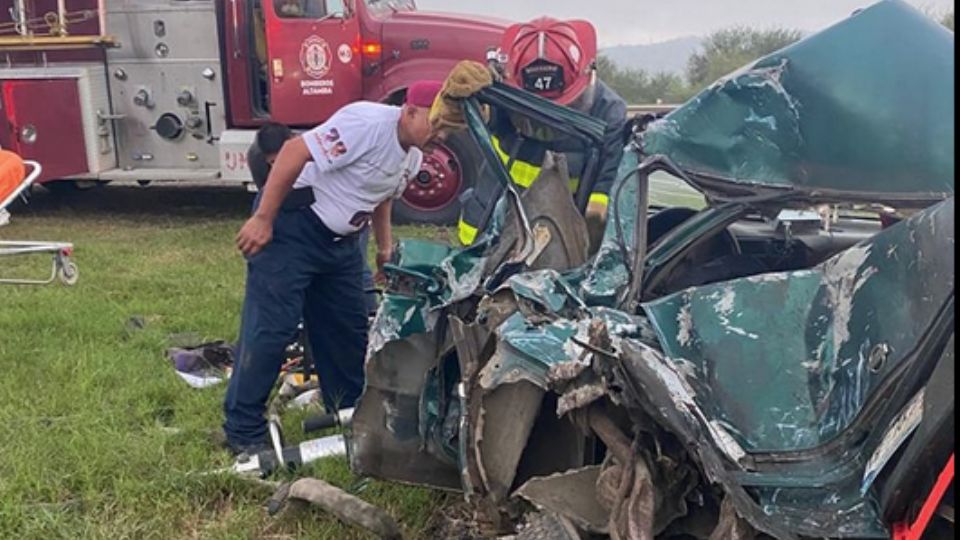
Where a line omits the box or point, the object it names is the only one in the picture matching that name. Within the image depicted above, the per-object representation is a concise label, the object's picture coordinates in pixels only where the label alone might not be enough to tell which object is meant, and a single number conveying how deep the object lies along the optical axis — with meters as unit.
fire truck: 8.27
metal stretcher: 5.49
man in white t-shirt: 3.38
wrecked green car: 1.86
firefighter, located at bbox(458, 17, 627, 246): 3.73
